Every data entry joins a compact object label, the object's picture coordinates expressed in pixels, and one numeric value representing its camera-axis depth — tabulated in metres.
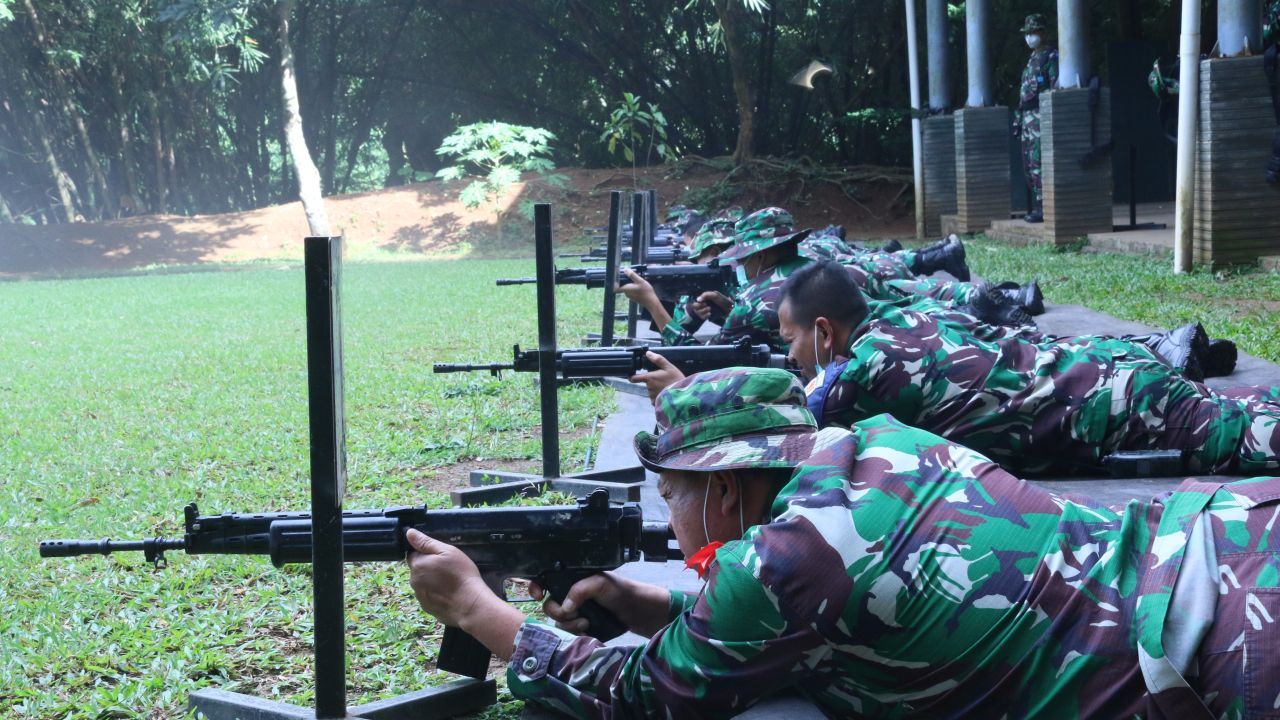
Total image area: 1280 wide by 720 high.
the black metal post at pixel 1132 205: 14.41
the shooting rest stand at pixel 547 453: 5.14
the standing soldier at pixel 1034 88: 16.53
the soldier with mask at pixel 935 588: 1.98
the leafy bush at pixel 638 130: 26.25
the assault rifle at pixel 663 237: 13.69
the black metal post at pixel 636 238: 9.30
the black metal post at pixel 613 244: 7.04
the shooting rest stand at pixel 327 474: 2.50
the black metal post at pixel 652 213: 13.93
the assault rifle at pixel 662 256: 10.88
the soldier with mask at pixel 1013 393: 4.45
